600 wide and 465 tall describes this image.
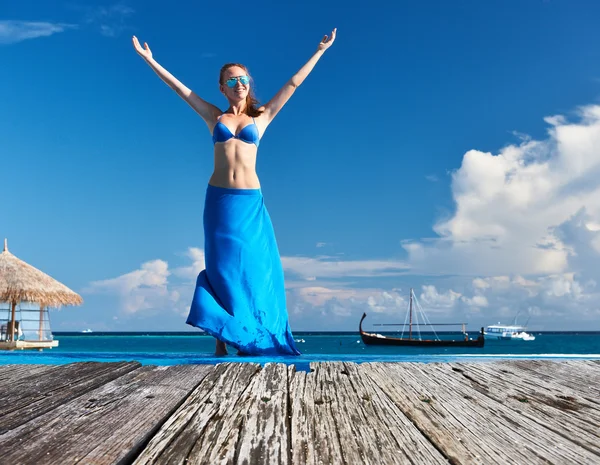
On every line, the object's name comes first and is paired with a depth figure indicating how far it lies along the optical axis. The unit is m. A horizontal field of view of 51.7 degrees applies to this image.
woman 5.05
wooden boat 52.08
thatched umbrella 19.44
